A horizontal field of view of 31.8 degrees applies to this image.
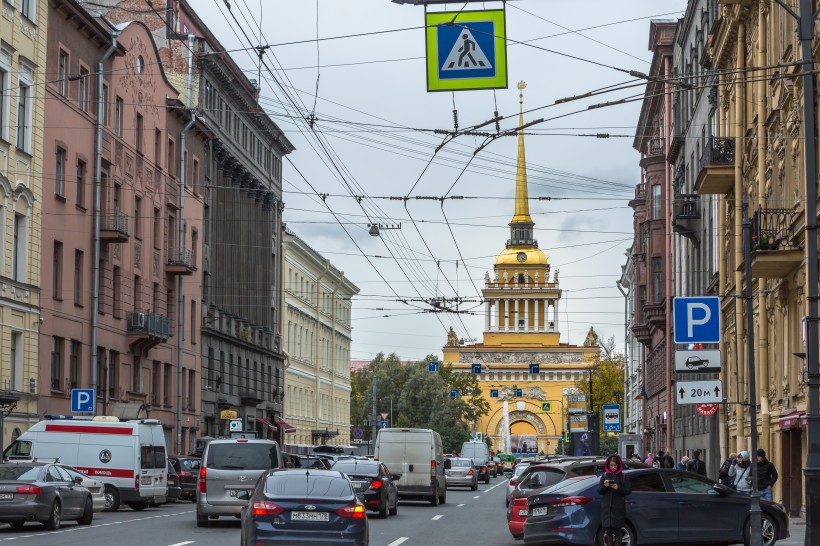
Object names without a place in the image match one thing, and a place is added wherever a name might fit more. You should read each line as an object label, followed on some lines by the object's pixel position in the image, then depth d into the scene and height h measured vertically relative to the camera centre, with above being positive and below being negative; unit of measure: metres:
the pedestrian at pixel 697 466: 37.44 -1.64
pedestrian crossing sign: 19.42 +4.73
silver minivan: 28.36 -1.49
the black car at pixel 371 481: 32.31 -1.81
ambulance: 34.28 -1.23
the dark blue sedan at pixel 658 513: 21.56 -1.70
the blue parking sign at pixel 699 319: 23.94 +1.40
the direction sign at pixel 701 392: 22.78 +0.19
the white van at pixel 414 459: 41.59 -1.69
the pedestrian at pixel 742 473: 29.36 -1.43
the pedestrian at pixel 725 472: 32.50 -1.57
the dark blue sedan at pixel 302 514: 18.28 -1.46
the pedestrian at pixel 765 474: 26.70 -1.30
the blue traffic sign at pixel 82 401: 39.12 -0.07
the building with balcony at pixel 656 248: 61.44 +7.35
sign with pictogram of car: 24.38 +0.72
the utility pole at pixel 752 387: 20.23 +0.26
